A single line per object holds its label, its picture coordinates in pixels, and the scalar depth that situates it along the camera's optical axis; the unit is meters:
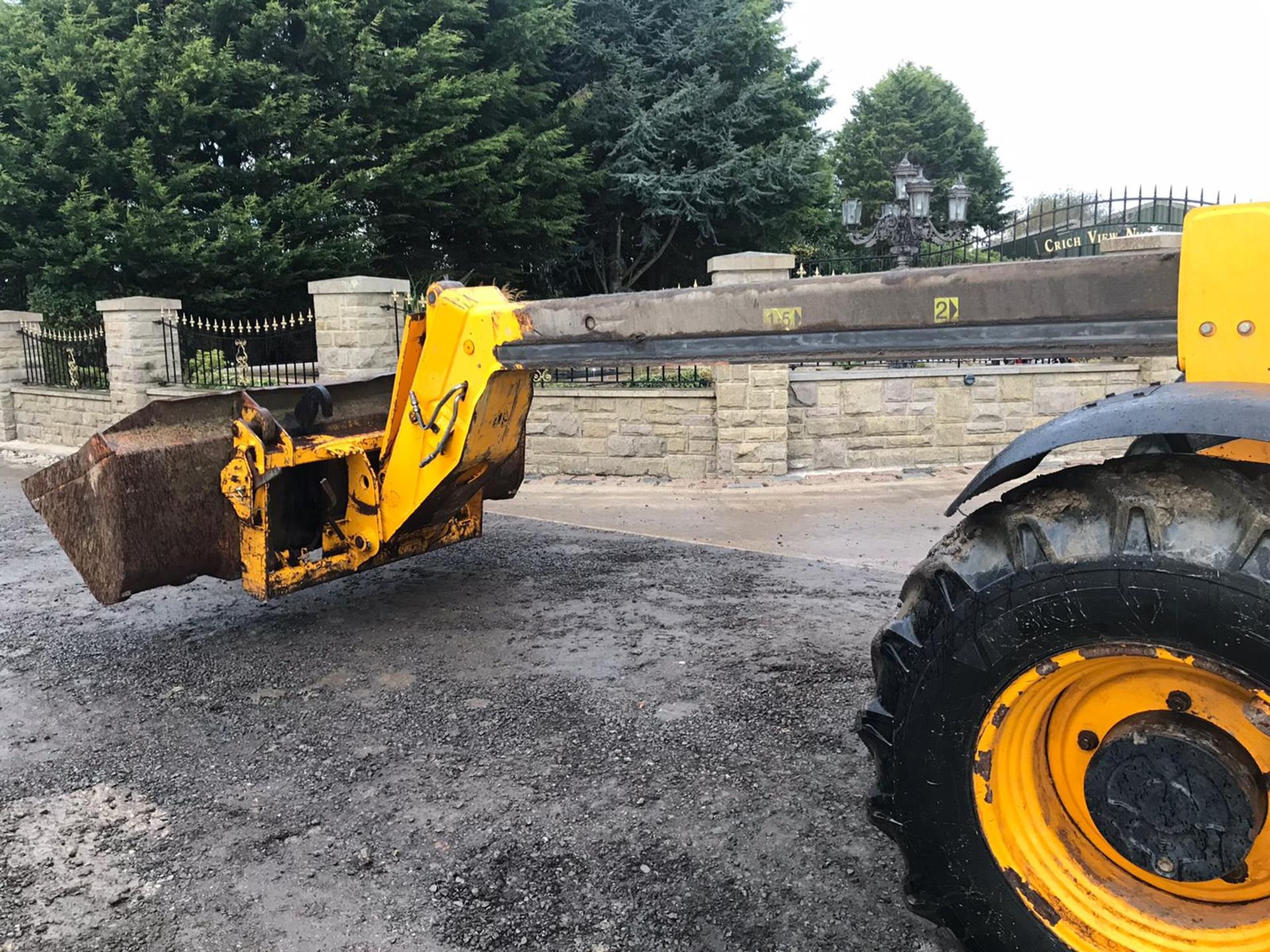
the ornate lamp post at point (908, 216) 14.90
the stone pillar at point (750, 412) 9.49
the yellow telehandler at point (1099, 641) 1.95
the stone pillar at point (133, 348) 11.83
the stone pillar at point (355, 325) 10.28
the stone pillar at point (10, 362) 13.63
